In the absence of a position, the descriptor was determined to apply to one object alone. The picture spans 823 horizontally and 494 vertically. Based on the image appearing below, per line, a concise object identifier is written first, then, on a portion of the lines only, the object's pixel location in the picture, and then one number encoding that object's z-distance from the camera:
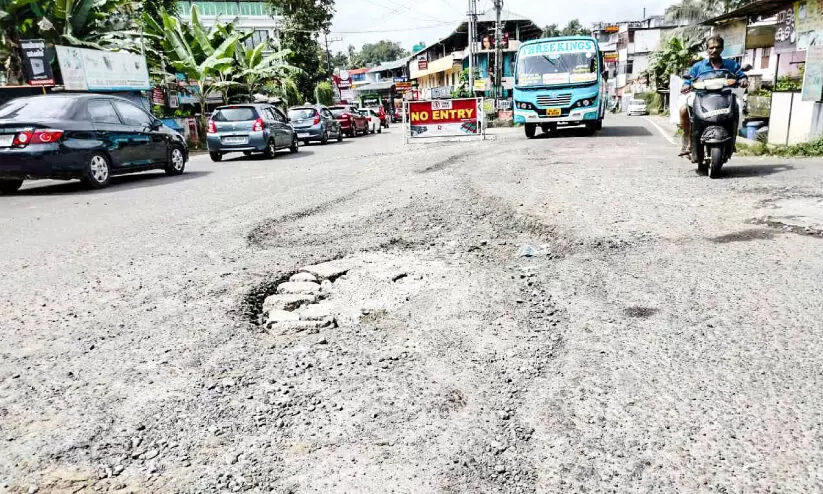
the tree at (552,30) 97.25
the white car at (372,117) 33.00
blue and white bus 16.72
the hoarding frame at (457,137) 16.40
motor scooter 7.45
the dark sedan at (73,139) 8.90
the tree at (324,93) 51.16
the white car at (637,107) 45.00
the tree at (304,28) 48.56
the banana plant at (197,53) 23.72
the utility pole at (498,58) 33.09
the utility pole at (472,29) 35.56
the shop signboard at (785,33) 12.79
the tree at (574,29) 102.62
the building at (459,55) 56.50
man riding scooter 7.72
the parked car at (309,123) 22.17
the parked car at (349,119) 28.53
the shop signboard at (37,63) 20.14
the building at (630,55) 64.50
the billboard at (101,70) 20.92
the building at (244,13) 60.69
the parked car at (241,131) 15.30
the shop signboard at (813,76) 10.34
